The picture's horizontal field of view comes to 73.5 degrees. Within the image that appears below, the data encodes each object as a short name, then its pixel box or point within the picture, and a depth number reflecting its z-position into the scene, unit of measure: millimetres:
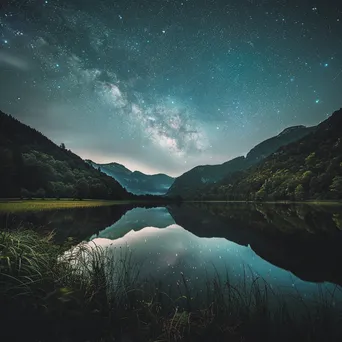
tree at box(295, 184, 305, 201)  99950
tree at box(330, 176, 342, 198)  81019
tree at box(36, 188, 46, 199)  106988
